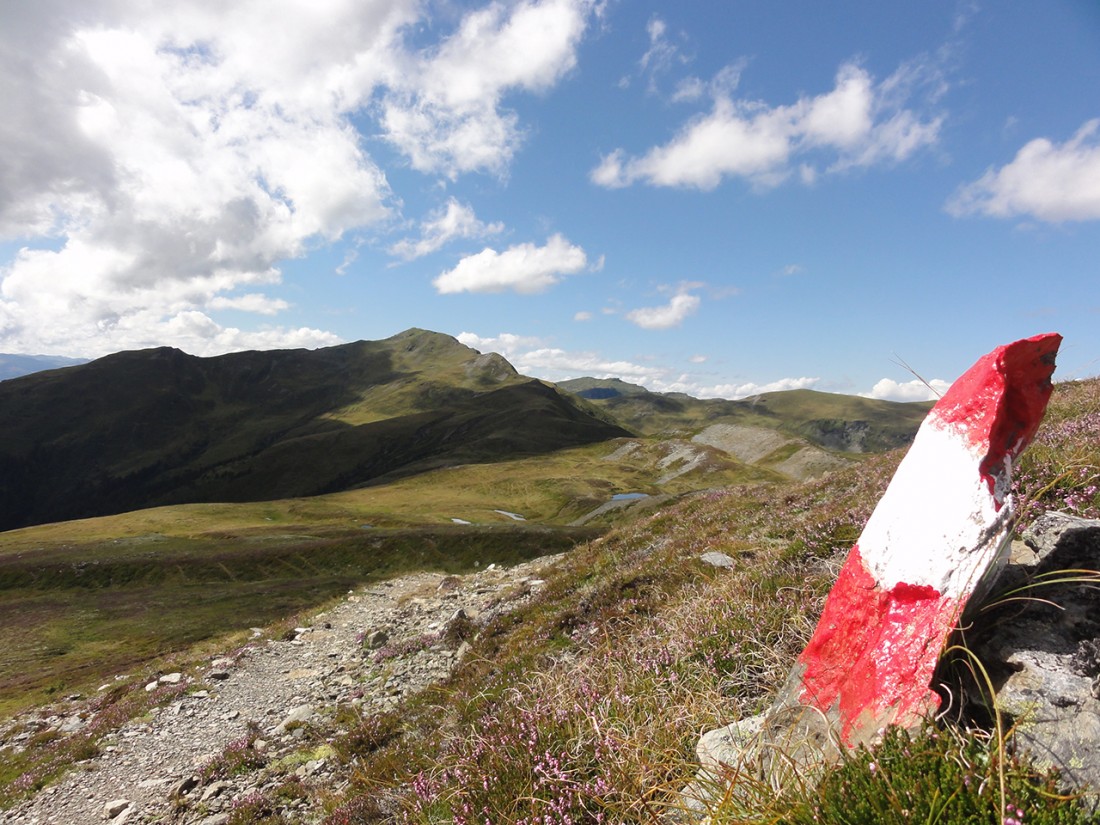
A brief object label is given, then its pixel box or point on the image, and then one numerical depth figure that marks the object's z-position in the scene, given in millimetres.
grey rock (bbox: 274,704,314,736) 15031
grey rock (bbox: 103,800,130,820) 13460
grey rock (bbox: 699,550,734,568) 12047
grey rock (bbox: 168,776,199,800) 12867
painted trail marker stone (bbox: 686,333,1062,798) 4031
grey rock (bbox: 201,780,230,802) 12344
